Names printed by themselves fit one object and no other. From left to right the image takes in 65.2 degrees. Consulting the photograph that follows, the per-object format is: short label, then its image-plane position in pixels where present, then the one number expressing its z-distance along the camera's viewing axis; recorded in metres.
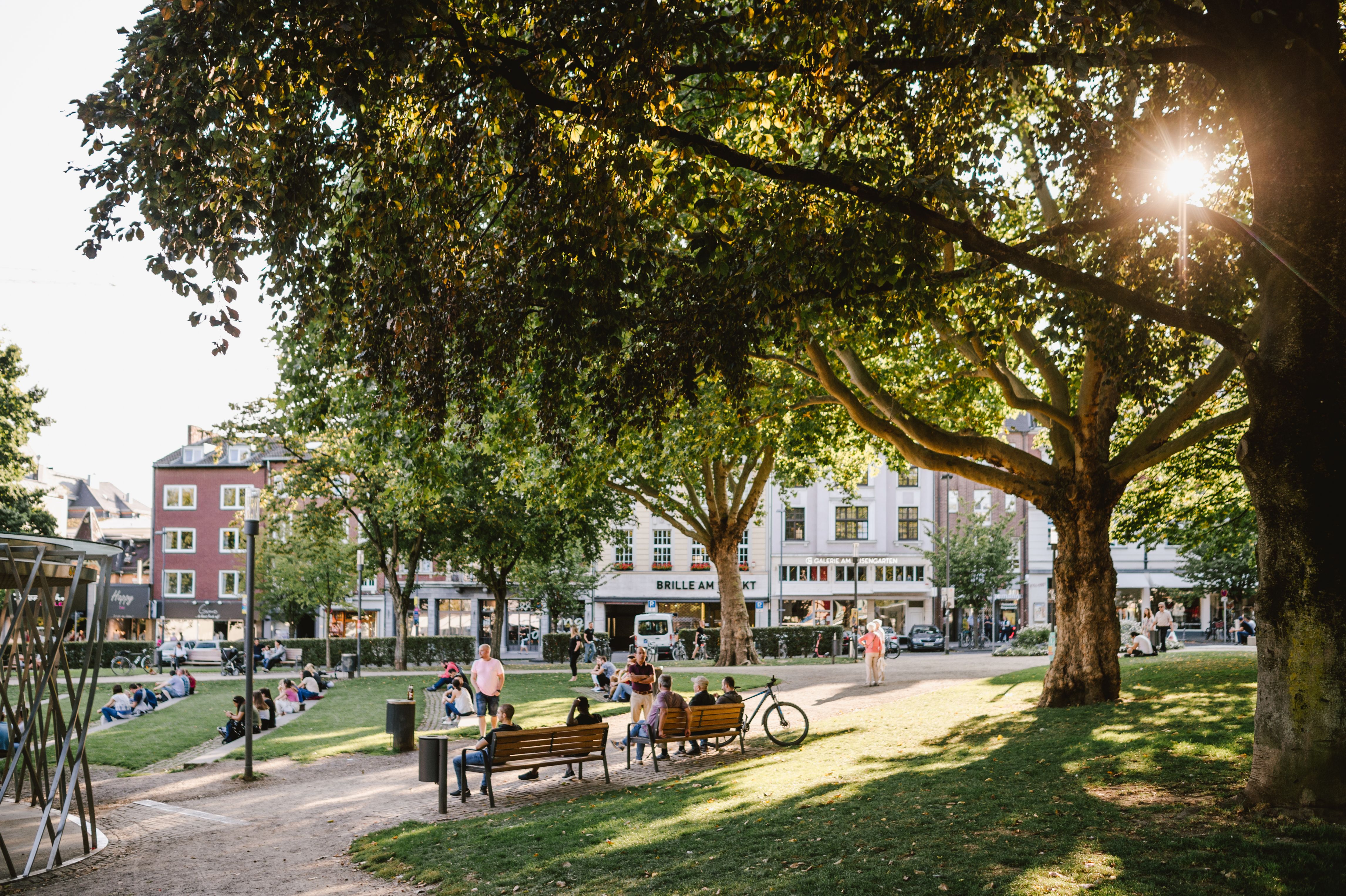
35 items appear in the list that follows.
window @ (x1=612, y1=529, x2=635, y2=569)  61.25
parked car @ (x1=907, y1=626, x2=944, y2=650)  47.81
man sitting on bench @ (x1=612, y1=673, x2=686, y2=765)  14.29
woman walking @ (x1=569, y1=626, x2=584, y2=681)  32.31
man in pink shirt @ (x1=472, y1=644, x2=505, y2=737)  17.05
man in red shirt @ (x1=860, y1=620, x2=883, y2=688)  24.27
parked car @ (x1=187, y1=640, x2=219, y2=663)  47.41
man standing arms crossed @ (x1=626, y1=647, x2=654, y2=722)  16.67
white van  44.06
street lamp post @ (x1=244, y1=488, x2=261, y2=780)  14.50
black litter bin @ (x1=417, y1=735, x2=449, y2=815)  11.80
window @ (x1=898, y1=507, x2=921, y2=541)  60.69
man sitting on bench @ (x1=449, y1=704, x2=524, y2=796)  12.40
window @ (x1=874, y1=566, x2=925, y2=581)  60.12
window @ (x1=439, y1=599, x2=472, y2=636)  62.50
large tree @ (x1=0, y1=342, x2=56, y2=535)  41.38
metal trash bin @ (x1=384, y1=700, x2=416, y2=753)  17.67
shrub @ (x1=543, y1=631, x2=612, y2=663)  43.91
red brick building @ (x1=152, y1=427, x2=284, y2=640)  63.59
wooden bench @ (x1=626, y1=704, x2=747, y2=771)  14.32
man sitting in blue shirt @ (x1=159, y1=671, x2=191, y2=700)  28.88
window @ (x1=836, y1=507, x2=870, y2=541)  61.00
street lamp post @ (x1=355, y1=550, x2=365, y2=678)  33.66
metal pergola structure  9.66
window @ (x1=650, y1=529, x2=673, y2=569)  61.44
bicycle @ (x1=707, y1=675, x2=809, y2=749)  15.44
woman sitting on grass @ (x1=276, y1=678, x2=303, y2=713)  24.27
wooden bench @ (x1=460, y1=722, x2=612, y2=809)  12.05
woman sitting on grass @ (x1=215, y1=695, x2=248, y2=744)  19.41
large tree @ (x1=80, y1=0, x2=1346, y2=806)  7.57
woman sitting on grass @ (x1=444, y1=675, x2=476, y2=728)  20.27
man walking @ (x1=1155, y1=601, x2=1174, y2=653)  35.56
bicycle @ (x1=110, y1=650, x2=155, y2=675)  42.59
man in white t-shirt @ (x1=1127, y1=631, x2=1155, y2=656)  30.45
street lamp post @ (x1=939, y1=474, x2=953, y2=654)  44.91
